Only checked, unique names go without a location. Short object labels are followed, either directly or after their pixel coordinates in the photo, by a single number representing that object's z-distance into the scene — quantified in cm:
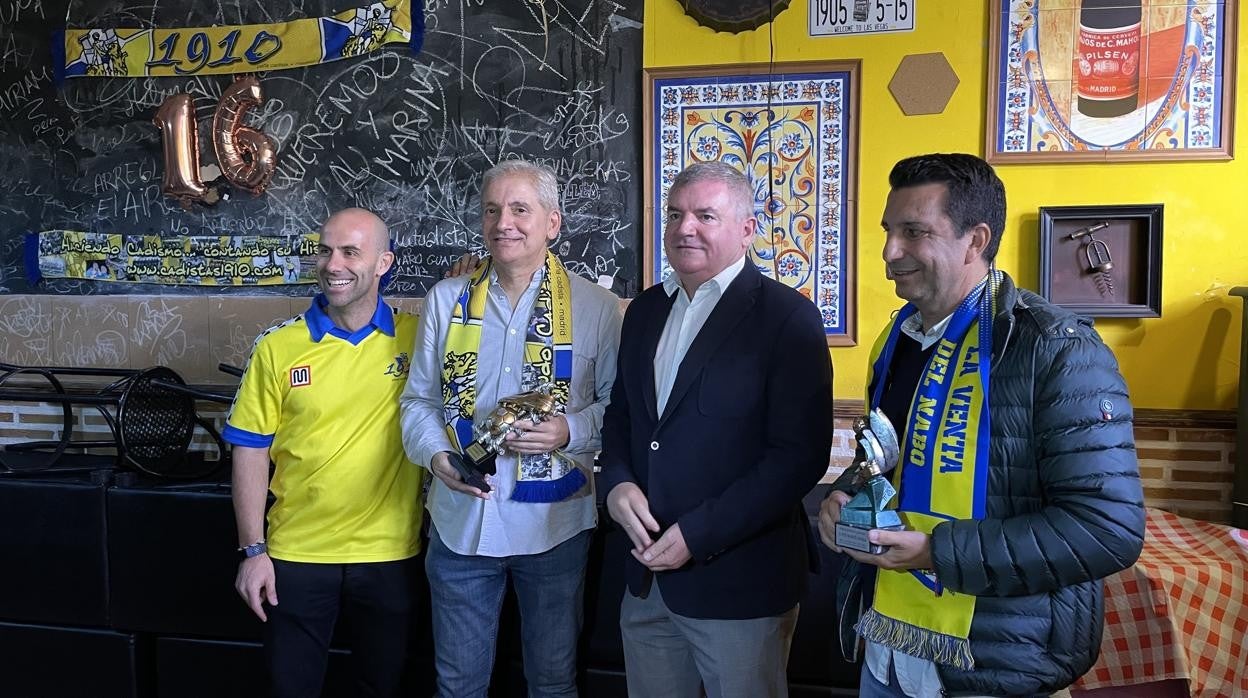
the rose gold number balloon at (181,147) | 368
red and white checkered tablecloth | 241
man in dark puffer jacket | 130
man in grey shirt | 209
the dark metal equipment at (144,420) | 304
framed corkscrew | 306
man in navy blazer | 178
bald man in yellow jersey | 223
